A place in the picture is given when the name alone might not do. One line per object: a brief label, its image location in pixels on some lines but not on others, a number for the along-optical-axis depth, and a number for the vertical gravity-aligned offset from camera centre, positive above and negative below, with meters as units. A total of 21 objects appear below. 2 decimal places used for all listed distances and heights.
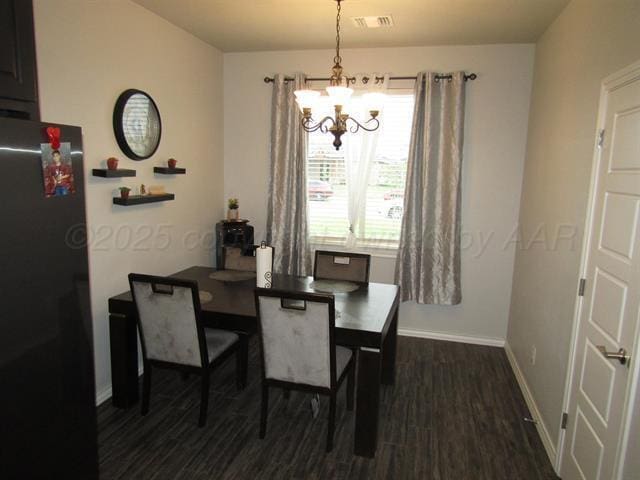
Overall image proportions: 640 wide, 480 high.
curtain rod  4.04 +0.99
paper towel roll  3.00 -0.57
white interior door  1.85 -0.51
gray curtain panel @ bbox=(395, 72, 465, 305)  4.07 -0.12
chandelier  2.69 +0.50
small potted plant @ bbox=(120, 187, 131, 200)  3.11 -0.12
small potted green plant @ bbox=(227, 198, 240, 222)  4.64 -0.32
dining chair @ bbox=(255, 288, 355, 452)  2.45 -0.93
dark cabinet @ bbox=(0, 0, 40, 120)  1.56 +0.40
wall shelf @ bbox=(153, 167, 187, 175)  3.57 +0.06
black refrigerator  1.48 -0.48
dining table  2.58 -0.87
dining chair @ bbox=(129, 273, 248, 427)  2.68 -0.95
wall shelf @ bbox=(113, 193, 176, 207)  3.10 -0.16
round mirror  3.13 +0.39
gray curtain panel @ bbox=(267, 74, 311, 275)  4.43 -0.05
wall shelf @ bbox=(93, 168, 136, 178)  2.91 +0.02
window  4.30 -0.01
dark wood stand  4.44 -0.56
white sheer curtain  4.27 +0.22
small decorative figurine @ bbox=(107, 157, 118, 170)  2.99 +0.09
